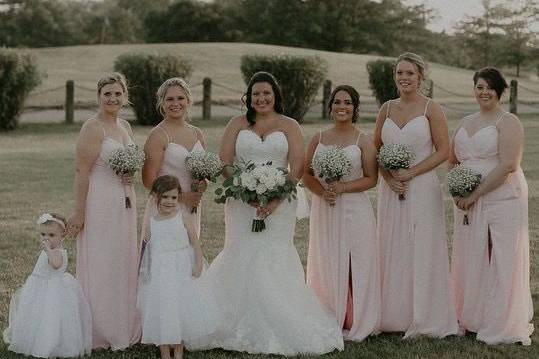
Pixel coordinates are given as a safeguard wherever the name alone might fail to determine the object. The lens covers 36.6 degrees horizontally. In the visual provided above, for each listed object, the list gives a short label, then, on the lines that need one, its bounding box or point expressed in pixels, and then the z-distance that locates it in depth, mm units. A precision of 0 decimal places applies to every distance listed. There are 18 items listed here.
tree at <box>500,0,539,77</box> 75500
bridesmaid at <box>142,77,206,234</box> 6680
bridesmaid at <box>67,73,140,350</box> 6574
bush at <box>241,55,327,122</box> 29359
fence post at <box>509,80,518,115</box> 33625
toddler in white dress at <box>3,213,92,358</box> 6293
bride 6629
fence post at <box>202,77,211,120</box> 30141
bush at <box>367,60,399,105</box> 32219
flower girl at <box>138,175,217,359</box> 6164
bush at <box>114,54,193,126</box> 28125
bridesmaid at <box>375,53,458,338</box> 6969
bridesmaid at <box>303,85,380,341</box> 6961
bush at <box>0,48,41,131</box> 26062
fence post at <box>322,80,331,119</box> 31219
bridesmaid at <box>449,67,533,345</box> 6820
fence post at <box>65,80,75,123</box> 28391
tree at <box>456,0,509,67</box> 82125
